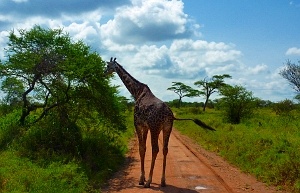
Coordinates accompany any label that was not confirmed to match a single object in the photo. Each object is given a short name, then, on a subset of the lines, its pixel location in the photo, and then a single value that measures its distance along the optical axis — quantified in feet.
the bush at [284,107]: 147.74
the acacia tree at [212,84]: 221.66
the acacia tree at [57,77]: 47.29
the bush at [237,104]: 108.17
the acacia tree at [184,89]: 247.50
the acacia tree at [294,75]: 143.95
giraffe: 35.12
